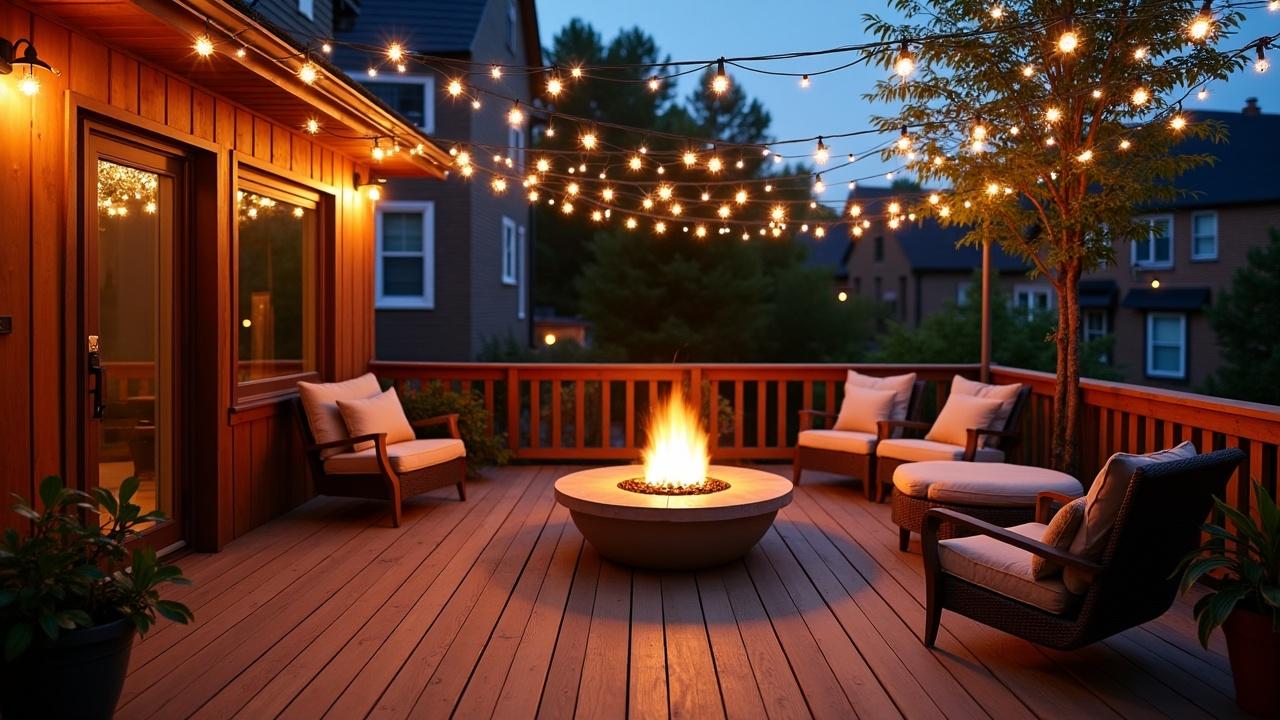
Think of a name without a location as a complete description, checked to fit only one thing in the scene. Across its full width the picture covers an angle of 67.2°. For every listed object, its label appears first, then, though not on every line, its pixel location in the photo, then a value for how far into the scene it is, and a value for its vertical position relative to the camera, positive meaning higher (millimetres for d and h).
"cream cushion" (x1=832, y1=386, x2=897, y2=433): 6707 -399
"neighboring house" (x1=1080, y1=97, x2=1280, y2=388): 16922 +1770
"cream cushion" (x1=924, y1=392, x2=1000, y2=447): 6012 -409
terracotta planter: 2863 -925
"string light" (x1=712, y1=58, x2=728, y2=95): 3976 +1139
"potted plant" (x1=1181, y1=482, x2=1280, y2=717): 2869 -778
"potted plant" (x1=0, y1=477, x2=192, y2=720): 2527 -710
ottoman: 4492 -655
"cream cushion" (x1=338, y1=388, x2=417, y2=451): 5746 -409
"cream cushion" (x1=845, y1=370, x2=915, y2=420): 6750 -236
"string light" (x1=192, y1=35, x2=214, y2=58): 3768 +1193
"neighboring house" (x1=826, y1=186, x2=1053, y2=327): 22984 +2166
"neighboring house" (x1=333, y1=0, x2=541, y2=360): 12266 +1779
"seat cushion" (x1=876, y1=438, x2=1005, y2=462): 5793 -604
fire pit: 4348 -737
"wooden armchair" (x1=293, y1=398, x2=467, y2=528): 5531 -693
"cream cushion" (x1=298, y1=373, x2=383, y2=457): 5703 -362
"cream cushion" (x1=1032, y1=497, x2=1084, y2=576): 3145 -589
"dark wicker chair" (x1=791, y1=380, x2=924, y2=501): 6402 -735
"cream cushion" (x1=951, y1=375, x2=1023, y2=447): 6016 -264
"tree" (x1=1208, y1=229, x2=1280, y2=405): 14961 +428
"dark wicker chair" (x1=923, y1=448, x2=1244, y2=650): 2979 -657
